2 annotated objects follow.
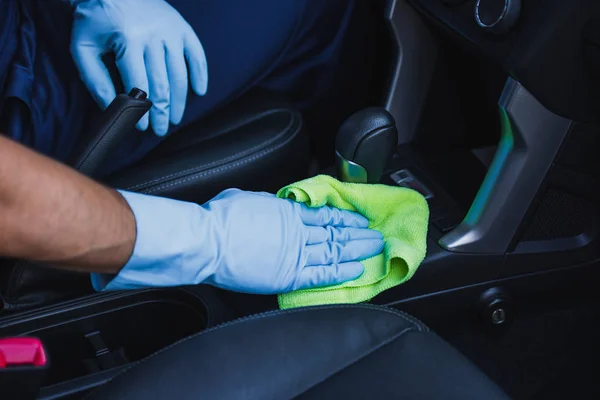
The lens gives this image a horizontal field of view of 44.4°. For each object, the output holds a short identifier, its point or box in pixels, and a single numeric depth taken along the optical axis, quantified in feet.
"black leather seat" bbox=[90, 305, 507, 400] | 2.29
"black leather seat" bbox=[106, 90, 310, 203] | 3.33
